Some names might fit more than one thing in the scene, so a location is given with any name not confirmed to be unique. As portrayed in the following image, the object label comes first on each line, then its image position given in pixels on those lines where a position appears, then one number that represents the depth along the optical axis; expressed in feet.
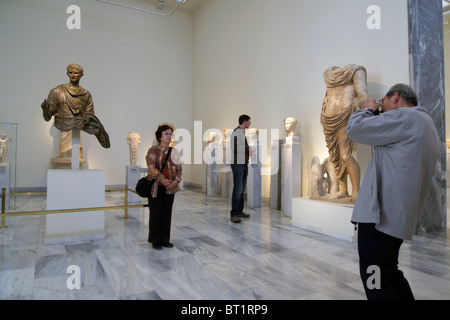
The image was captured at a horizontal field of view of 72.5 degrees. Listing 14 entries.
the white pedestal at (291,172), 20.22
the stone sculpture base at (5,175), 22.32
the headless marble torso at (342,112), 15.80
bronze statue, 15.29
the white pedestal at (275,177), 22.86
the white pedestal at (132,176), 27.84
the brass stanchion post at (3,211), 14.77
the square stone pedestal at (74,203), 13.78
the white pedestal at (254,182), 23.73
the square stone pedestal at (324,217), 14.79
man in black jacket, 18.07
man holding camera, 5.75
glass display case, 22.41
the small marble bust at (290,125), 20.97
